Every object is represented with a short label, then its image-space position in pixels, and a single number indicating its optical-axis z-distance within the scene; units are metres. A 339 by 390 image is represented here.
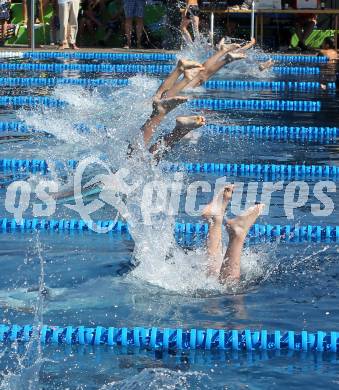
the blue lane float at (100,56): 15.45
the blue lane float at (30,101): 11.15
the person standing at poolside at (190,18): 14.46
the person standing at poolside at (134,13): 15.83
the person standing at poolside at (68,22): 15.59
